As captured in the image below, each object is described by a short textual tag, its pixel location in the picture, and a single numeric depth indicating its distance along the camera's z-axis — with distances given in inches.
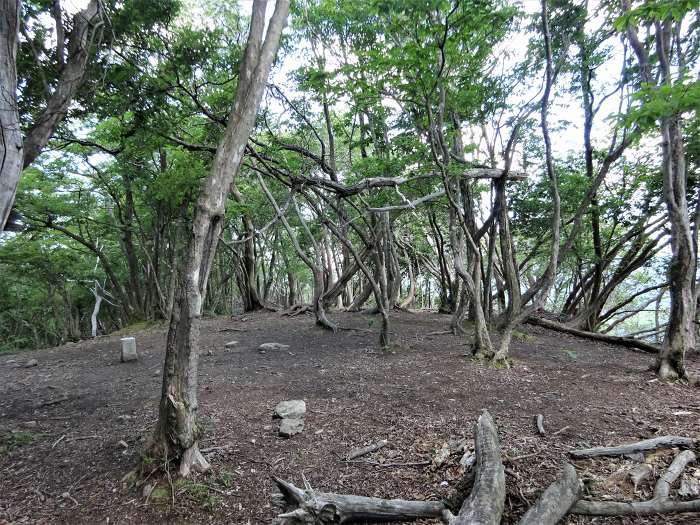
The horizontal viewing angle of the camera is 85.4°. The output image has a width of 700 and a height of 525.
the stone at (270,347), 297.7
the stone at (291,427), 143.9
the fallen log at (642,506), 82.9
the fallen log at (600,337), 273.9
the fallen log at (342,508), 85.0
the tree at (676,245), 176.1
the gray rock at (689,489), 85.8
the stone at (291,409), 160.4
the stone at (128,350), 283.9
